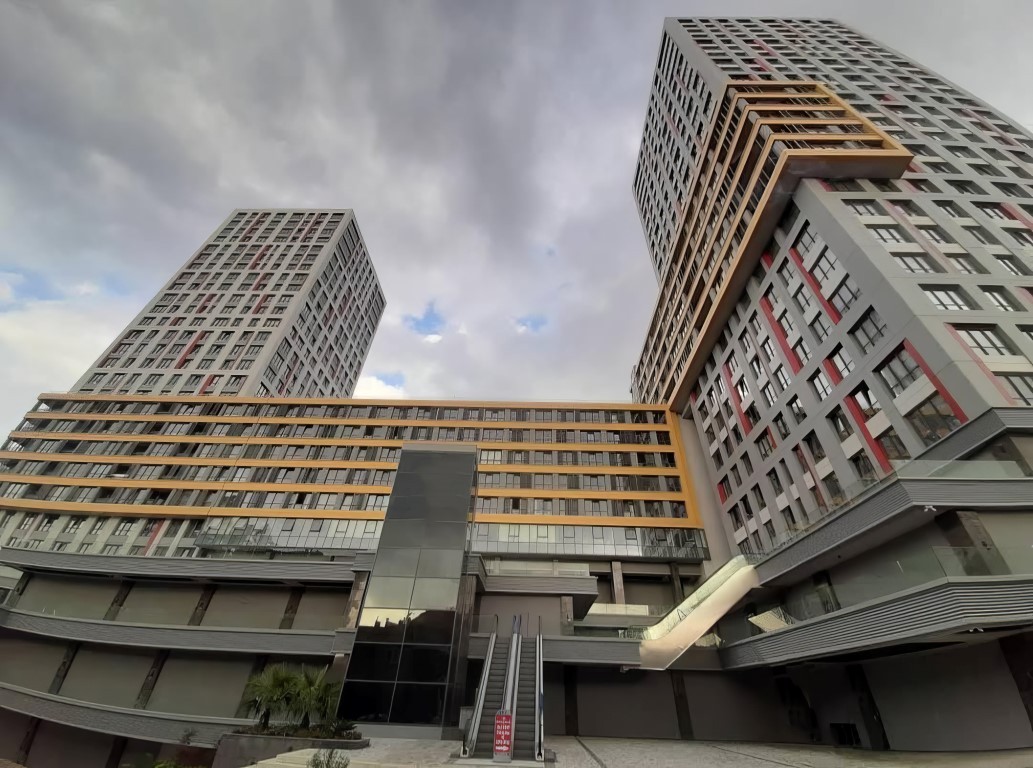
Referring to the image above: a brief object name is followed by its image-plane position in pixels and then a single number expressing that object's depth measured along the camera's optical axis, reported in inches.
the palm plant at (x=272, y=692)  632.4
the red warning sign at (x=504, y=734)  429.4
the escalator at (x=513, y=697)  459.5
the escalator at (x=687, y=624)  778.2
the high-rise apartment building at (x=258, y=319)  2400.3
